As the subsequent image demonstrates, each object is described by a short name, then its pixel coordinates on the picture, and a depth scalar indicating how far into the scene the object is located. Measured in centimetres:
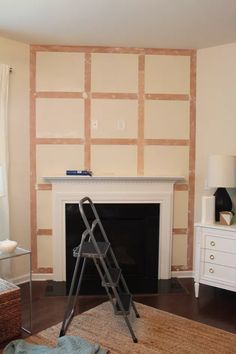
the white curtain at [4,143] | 337
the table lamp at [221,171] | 327
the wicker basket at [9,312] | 249
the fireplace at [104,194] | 363
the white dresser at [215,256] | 312
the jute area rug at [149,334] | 241
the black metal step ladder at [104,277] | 248
